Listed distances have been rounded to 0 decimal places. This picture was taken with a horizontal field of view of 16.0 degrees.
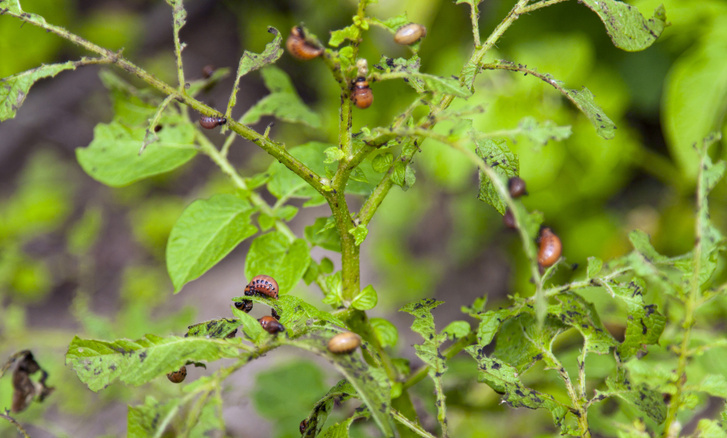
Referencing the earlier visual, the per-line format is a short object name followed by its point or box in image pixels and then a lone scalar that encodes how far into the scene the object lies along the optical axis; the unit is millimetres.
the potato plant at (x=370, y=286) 749
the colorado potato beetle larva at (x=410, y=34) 771
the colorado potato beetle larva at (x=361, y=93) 763
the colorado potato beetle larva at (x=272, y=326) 764
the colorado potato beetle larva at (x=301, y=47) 747
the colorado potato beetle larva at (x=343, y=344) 746
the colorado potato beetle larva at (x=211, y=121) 774
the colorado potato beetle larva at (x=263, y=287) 783
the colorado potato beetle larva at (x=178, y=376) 778
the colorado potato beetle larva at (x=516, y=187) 760
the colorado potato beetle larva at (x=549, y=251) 794
